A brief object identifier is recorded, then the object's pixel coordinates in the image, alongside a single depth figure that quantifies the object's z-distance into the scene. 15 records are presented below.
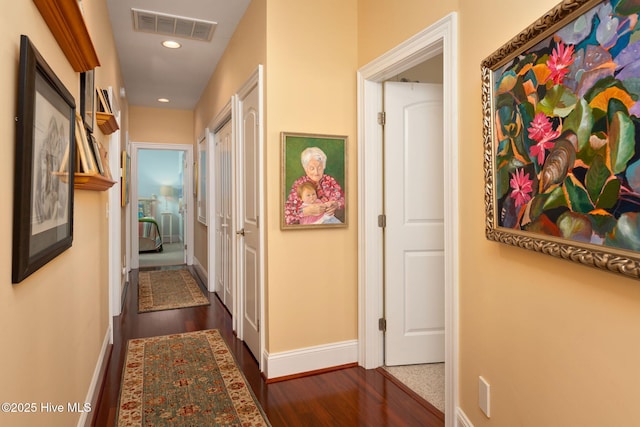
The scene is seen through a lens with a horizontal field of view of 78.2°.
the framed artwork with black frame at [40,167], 0.98
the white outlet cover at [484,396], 1.63
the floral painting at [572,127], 0.96
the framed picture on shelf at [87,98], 1.98
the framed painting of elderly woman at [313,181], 2.61
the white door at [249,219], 2.82
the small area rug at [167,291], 4.38
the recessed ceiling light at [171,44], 3.82
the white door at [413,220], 2.72
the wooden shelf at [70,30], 1.25
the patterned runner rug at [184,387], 2.12
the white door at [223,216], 4.00
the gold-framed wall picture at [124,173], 4.45
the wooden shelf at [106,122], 2.45
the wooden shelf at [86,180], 1.69
